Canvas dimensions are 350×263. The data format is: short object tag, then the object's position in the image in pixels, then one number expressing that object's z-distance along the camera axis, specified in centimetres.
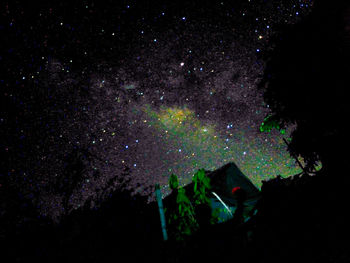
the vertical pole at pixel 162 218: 463
